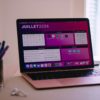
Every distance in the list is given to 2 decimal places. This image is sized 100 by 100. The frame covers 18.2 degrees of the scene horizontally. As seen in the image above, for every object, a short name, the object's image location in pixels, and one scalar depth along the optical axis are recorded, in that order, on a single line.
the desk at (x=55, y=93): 0.92
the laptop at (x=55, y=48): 1.19
